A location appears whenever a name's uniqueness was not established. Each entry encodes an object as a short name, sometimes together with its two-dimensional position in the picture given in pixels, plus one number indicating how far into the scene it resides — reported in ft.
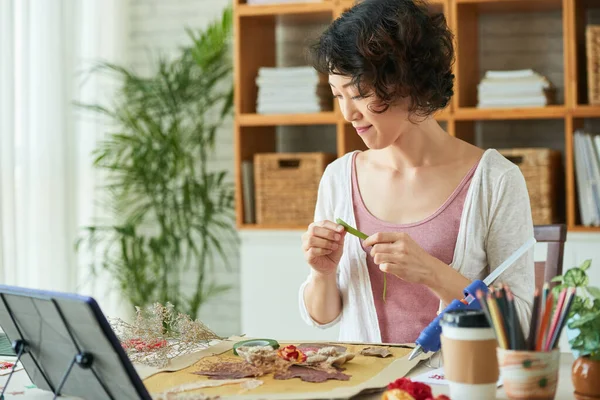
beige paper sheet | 6.97
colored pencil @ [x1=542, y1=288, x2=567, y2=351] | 6.53
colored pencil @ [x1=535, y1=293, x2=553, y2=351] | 6.53
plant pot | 6.70
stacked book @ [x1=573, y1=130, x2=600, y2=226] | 12.52
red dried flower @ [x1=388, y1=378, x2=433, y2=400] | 6.62
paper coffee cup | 6.63
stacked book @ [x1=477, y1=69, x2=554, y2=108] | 12.82
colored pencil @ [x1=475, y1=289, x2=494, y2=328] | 6.51
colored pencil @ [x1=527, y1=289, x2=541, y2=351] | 6.51
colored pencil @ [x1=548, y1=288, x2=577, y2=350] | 6.51
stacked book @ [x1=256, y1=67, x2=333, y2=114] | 13.77
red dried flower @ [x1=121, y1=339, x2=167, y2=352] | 7.81
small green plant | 6.61
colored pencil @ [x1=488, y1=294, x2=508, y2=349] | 6.50
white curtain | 13.76
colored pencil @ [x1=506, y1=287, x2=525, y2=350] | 6.49
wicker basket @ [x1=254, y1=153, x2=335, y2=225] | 13.77
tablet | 6.60
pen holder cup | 6.54
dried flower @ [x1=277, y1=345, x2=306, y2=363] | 7.48
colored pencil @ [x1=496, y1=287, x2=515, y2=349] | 6.50
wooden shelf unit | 12.61
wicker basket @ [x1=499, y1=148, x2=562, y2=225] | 12.68
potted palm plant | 15.33
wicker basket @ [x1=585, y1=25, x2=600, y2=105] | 12.45
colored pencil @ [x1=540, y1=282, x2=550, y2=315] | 6.56
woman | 8.33
